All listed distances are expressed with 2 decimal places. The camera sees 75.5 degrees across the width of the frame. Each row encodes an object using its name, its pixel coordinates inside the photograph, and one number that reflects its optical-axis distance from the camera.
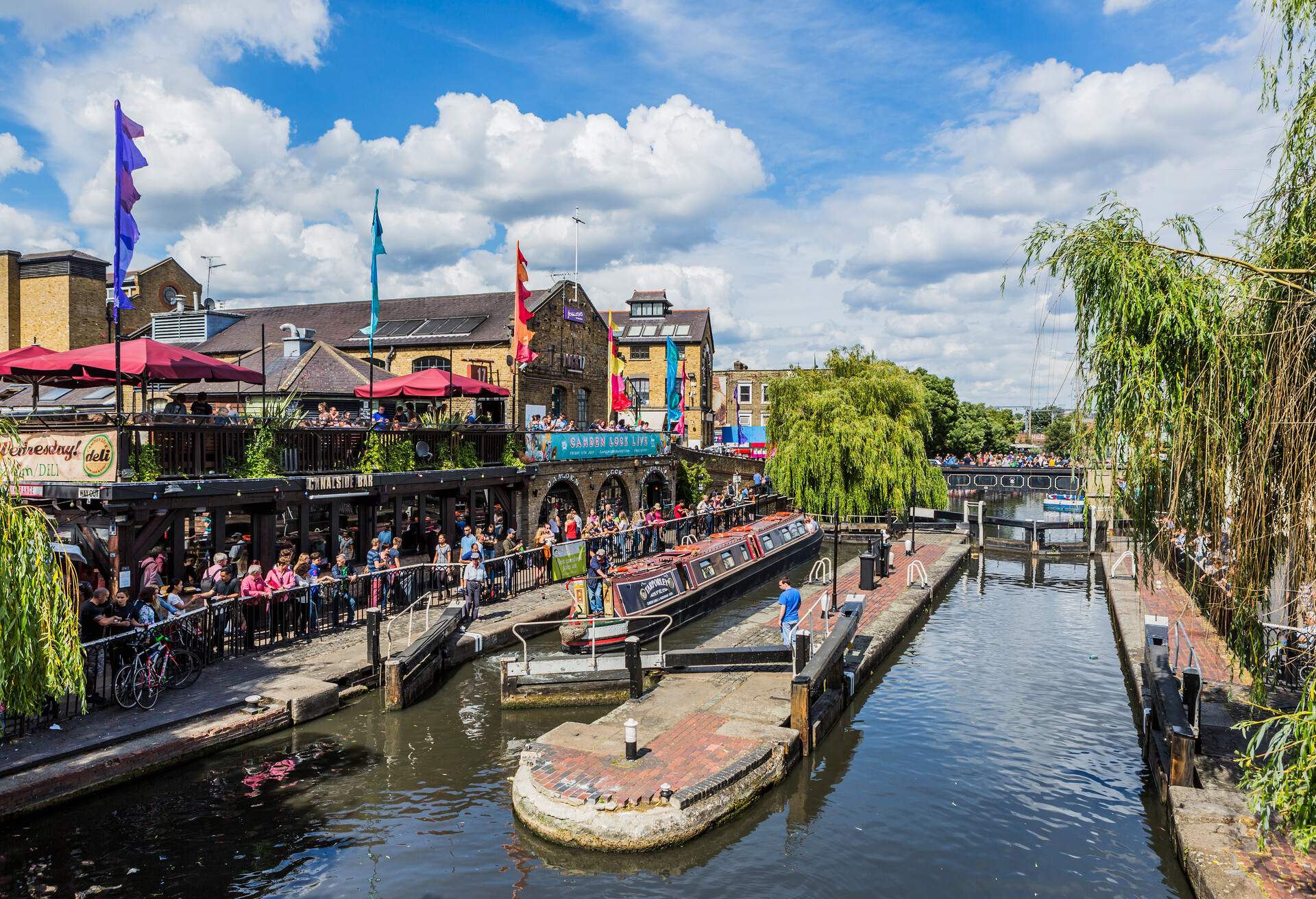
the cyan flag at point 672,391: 31.27
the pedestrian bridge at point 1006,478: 57.09
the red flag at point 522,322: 22.30
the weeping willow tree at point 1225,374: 6.67
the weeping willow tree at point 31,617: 7.80
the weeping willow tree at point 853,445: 29.70
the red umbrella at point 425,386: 19.31
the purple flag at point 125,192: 13.03
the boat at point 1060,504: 46.18
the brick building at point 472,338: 30.67
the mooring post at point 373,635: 12.78
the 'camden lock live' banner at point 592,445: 23.47
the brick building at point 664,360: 50.28
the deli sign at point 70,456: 12.62
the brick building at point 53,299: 31.53
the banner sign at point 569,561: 20.06
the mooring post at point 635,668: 11.82
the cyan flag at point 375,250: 20.31
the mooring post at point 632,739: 9.27
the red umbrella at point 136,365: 13.02
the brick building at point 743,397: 67.38
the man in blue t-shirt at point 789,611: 13.71
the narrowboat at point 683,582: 14.86
